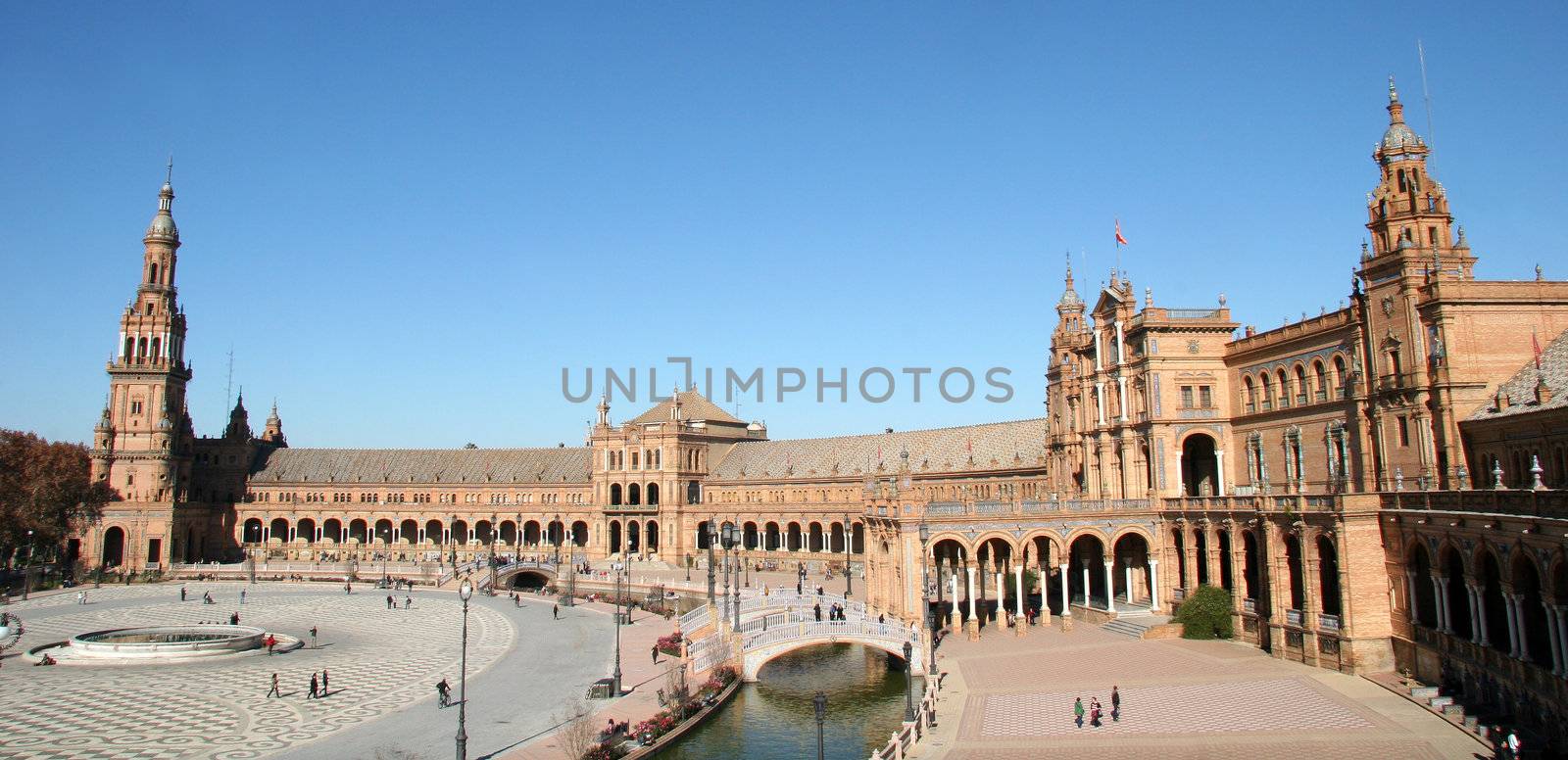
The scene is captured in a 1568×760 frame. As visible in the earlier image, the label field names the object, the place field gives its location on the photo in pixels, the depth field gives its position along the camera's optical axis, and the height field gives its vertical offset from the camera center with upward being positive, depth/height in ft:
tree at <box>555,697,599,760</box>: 102.01 -21.83
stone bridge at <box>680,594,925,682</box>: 150.71 -18.56
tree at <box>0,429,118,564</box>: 272.92 +9.87
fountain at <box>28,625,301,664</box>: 170.30 -19.90
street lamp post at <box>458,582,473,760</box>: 90.68 -17.27
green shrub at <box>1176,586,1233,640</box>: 150.61 -16.23
